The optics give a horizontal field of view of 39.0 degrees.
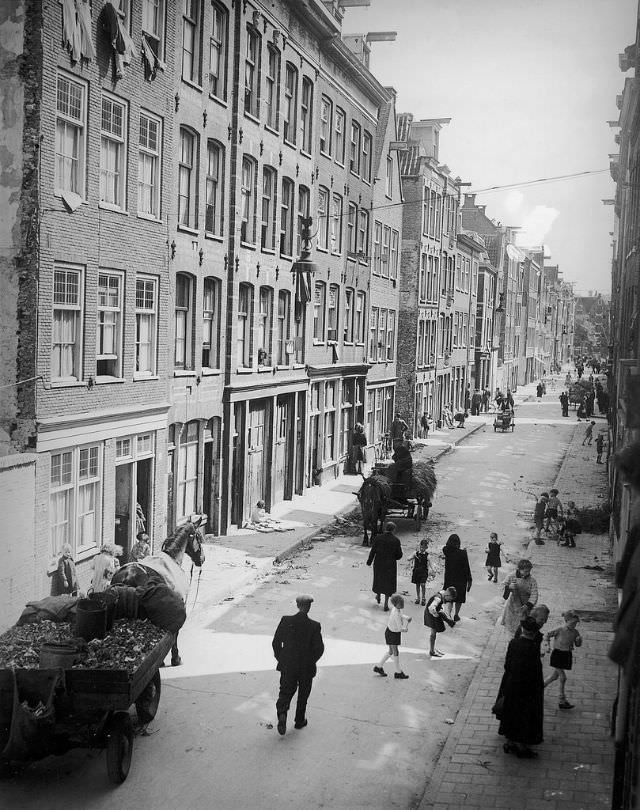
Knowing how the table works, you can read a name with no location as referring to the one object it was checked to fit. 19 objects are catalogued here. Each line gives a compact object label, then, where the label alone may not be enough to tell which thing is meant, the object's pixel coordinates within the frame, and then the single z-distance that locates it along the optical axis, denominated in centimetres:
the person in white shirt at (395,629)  1298
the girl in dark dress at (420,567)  1669
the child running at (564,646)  1194
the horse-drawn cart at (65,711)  861
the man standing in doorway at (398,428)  3644
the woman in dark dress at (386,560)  1642
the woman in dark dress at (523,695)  1027
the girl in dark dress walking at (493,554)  1892
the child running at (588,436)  4379
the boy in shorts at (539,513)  2328
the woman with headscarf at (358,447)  3491
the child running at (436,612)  1370
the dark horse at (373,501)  2266
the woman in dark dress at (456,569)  1588
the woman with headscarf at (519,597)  1347
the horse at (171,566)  1127
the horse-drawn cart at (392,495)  2273
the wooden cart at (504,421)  5162
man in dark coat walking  1077
